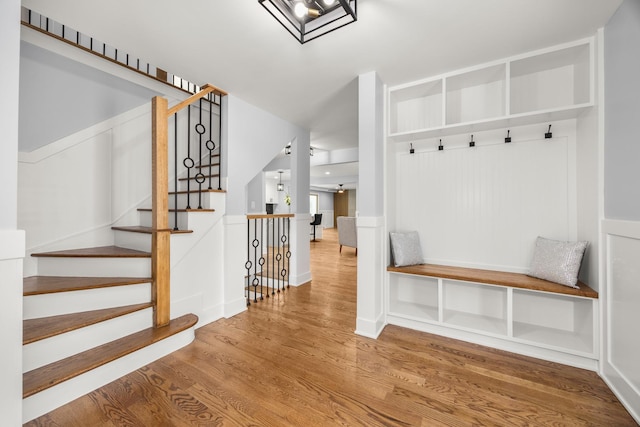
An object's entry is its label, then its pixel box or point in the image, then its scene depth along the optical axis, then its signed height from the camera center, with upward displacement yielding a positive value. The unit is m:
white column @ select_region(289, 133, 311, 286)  3.69 +0.06
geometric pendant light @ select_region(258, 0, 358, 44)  1.44 +1.26
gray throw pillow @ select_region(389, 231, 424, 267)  2.45 -0.36
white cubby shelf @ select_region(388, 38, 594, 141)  1.91 +1.08
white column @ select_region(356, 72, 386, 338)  2.24 +0.01
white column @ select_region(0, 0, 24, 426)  1.11 -0.06
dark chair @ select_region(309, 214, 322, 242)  8.39 -0.22
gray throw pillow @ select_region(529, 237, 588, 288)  1.81 -0.36
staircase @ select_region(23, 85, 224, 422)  1.43 -0.68
